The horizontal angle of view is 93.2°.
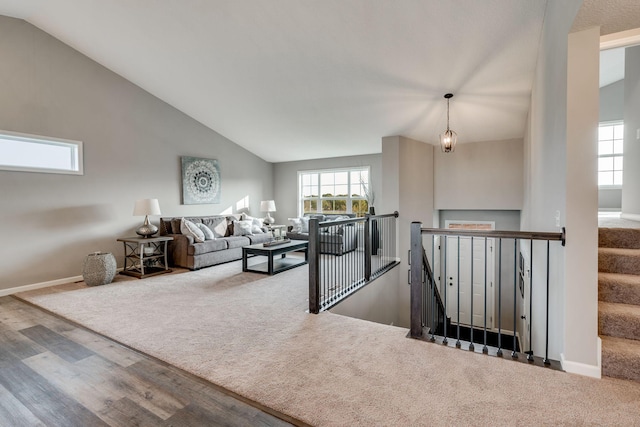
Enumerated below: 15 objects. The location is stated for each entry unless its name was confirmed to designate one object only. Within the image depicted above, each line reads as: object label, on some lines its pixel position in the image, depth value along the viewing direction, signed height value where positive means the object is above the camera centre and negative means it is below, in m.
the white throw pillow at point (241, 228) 6.43 -0.42
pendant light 4.38 +0.97
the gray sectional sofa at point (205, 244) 5.40 -0.67
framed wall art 6.36 +0.63
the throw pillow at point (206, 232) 5.80 -0.44
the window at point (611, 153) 5.51 +0.93
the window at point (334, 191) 7.54 +0.44
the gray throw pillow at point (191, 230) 5.48 -0.38
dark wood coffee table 4.96 -0.81
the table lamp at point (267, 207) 7.53 +0.03
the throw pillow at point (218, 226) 6.26 -0.35
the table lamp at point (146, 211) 5.10 -0.02
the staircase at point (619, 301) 1.89 -0.69
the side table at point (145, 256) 4.97 -0.80
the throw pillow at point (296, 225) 7.38 -0.43
